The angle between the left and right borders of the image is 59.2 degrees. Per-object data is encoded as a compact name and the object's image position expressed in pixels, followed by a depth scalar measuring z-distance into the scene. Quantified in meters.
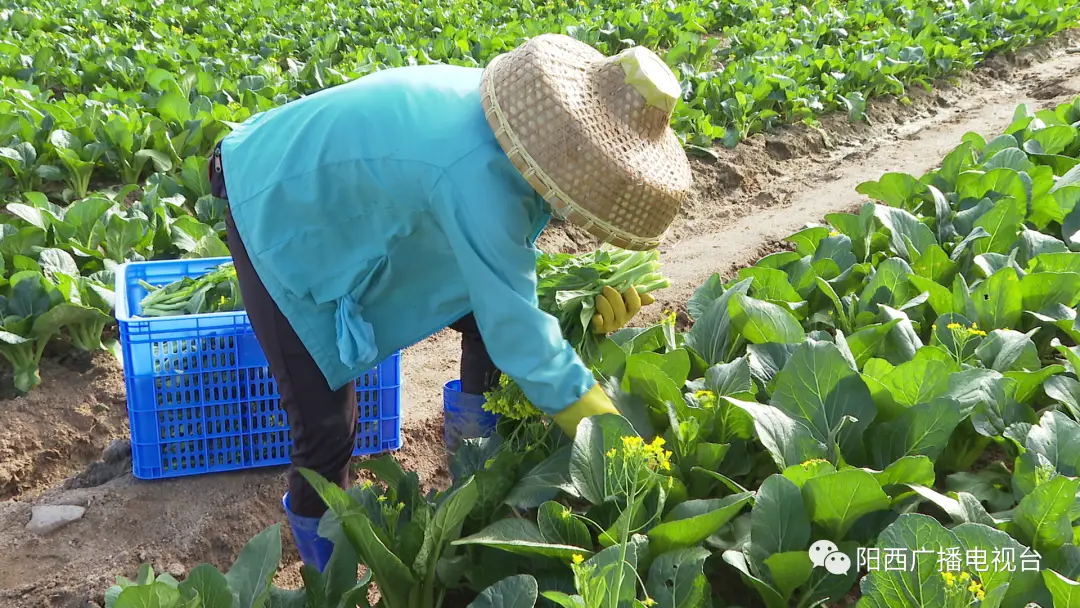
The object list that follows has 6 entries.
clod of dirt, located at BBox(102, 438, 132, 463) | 3.08
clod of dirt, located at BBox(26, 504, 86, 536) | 2.79
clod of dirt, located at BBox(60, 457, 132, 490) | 3.01
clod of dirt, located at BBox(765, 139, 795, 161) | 5.96
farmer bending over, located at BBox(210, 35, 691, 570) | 1.87
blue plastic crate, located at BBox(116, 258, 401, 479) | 2.69
